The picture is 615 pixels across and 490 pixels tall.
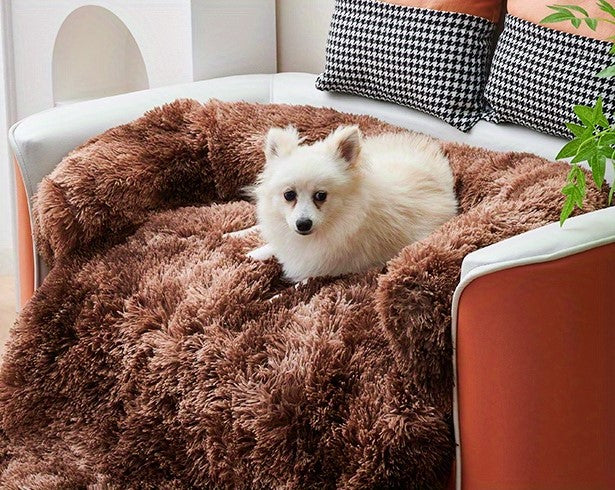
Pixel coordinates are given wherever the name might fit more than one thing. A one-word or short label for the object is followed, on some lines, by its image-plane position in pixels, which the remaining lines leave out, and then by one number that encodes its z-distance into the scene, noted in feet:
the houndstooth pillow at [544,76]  6.15
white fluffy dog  5.67
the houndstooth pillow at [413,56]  7.16
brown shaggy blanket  4.51
